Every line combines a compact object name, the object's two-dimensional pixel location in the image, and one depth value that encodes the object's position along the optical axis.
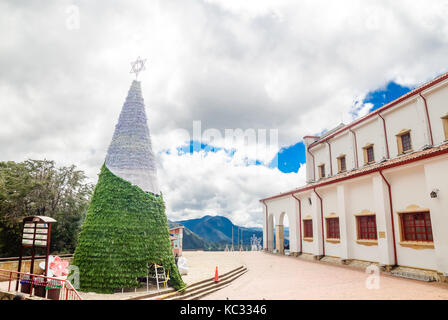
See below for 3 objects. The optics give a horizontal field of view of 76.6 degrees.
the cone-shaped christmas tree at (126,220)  9.95
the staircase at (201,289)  10.11
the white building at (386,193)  12.31
